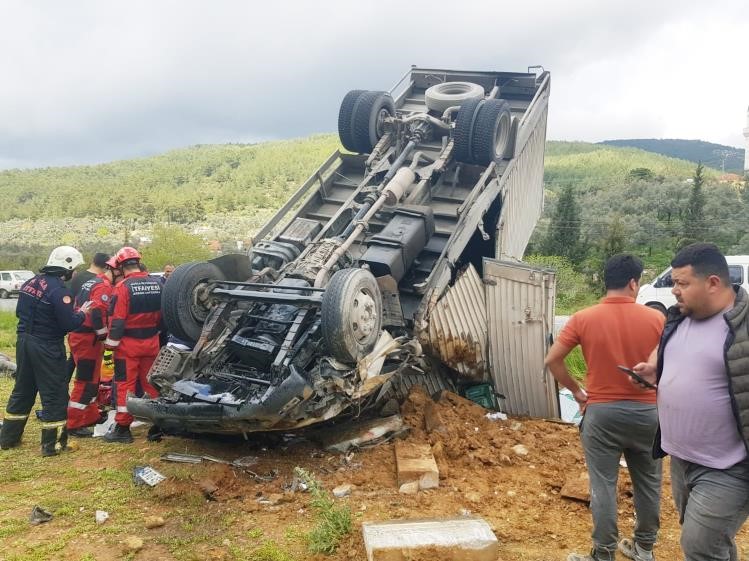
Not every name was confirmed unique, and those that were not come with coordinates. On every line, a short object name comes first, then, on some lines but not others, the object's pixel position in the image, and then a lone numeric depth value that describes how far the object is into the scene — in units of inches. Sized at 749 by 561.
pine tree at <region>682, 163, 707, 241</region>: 1346.9
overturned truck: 170.1
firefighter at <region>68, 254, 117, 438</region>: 215.2
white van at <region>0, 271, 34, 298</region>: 952.3
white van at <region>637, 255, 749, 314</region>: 434.3
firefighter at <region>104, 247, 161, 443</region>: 201.6
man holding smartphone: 88.4
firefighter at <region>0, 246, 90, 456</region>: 193.3
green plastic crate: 233.1
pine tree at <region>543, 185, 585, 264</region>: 1374.3
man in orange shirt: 118.6
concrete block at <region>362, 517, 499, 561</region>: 117.0
